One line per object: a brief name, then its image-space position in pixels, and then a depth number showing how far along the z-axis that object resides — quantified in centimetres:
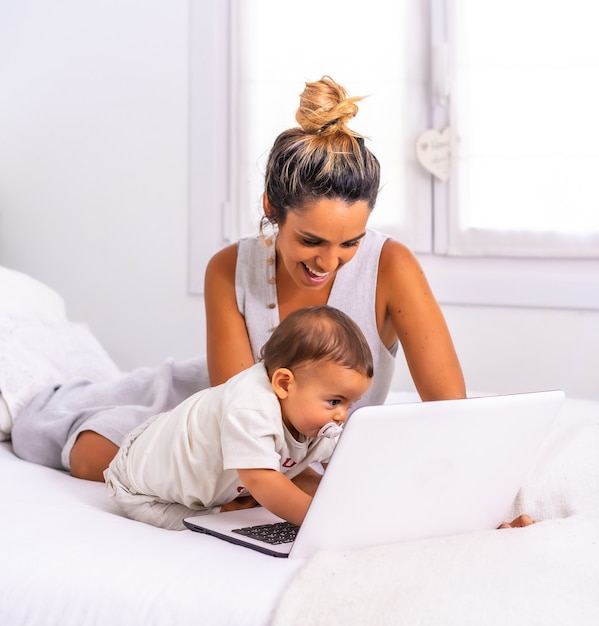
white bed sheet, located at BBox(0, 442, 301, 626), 175
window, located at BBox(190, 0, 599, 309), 333
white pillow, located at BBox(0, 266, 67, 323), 280
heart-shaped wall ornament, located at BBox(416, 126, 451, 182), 342
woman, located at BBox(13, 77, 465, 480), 223
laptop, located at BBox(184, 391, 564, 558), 177
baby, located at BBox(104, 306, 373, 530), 192
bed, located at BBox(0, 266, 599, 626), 169
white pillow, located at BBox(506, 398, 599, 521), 208
